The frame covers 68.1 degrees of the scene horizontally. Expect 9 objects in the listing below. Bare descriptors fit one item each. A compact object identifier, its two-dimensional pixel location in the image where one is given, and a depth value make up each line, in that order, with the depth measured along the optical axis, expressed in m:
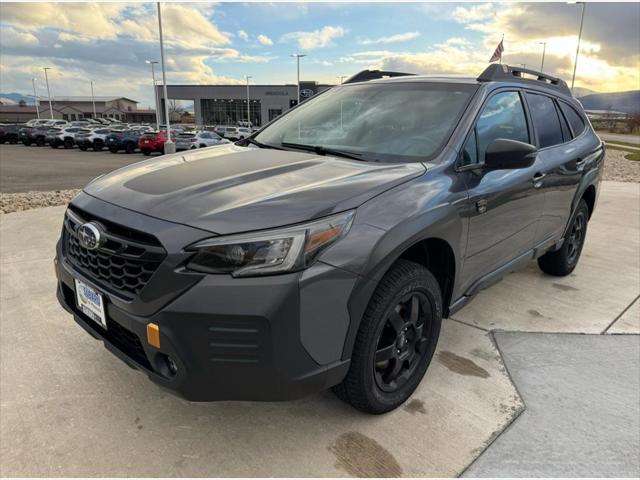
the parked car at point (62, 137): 31.69
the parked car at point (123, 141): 27.73
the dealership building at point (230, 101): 77.88
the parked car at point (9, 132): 35.86
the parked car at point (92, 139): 30.06
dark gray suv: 1.79
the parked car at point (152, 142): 25.66
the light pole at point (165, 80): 22.17
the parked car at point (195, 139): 25.14
